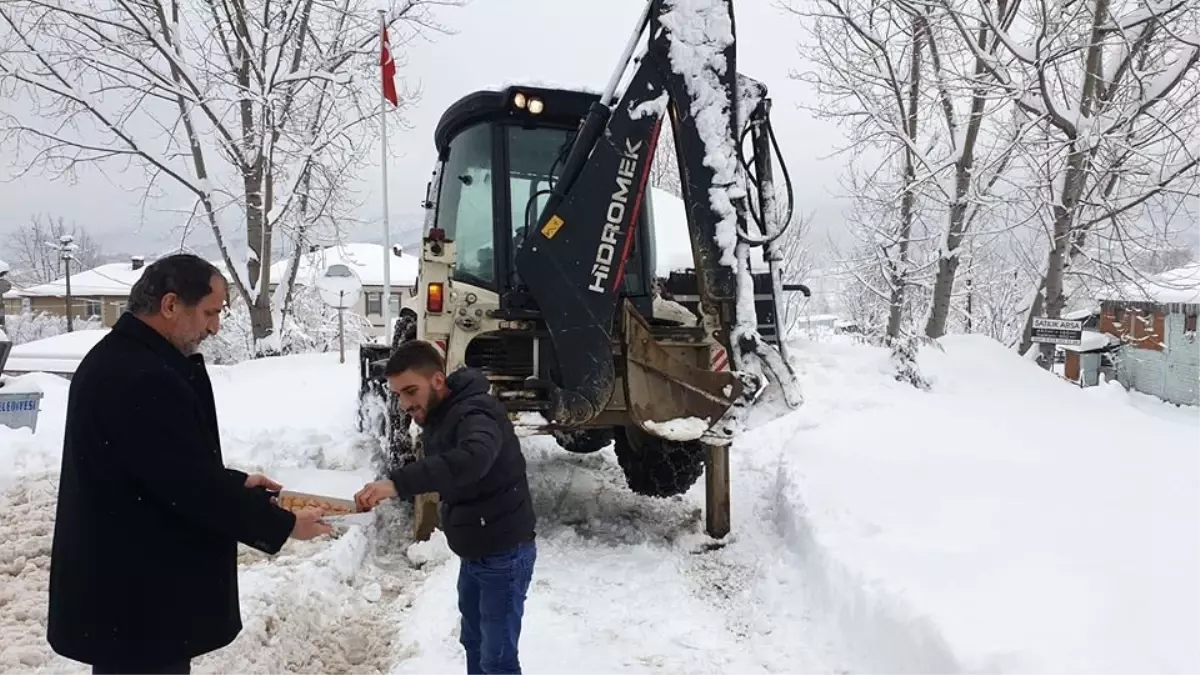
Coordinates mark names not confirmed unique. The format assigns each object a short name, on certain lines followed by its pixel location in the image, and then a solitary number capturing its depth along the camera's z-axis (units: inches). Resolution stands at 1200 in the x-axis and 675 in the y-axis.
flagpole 442.9
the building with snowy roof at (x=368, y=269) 797.2
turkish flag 488.4
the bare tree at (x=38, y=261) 2718.0
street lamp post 1450.5
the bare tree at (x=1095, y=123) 415.2
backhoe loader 190.4
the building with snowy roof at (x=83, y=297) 1994.2
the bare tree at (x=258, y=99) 634.8
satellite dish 694.5
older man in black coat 77.2
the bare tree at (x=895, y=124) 644.1
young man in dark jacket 112.7
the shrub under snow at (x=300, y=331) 1053.2
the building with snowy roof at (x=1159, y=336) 553.9
